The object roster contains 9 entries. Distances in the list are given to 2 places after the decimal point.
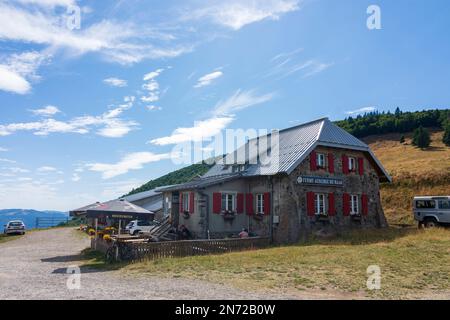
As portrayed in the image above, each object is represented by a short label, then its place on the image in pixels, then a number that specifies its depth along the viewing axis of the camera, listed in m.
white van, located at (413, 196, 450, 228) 23.33
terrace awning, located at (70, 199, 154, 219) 17.64
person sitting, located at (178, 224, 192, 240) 22.58
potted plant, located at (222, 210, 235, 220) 22.61
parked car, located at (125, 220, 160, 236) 30.71
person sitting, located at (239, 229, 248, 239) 20.78
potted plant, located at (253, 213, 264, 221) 22.45
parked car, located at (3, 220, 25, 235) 34.78
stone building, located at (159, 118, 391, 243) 21.47
